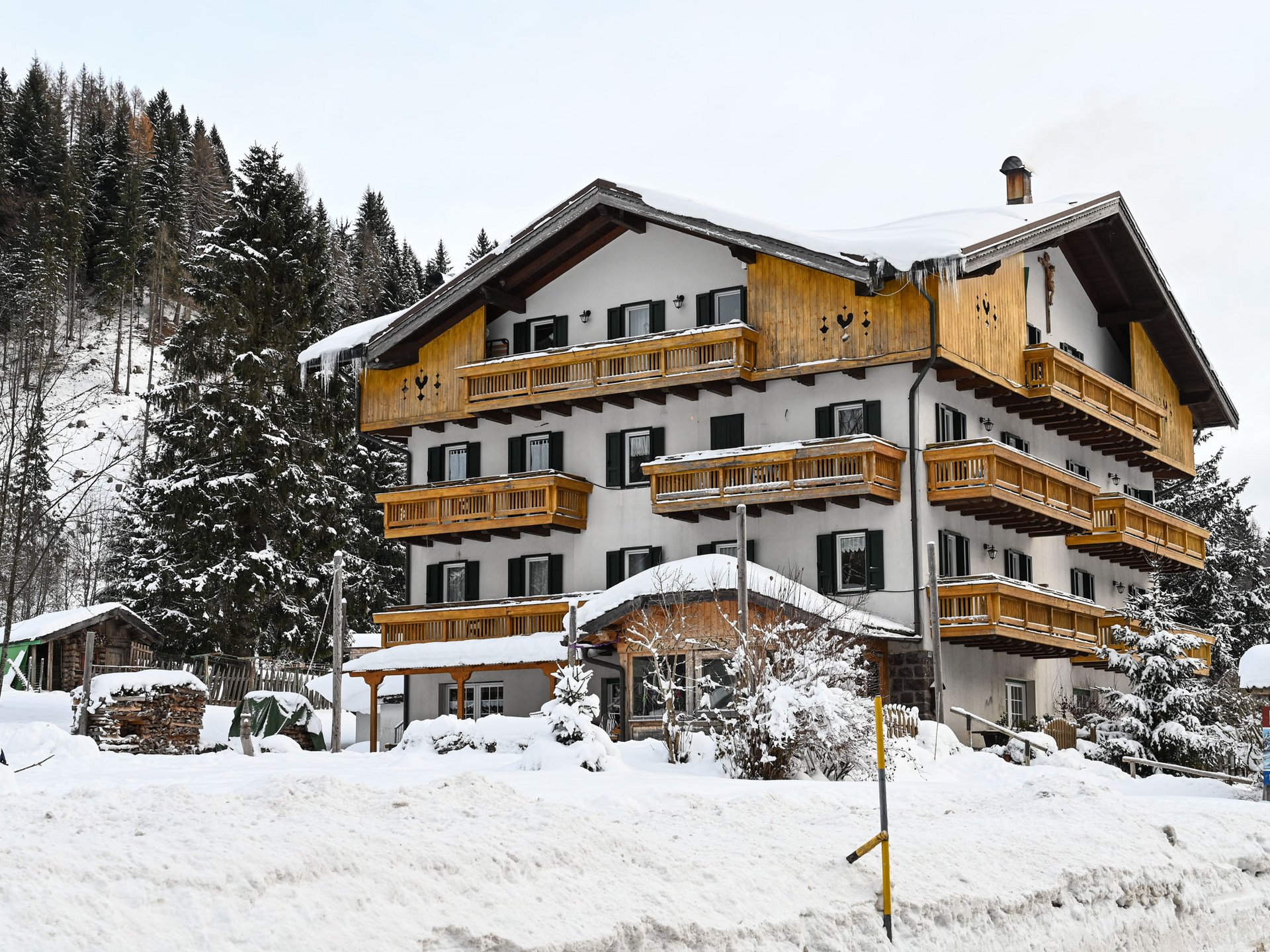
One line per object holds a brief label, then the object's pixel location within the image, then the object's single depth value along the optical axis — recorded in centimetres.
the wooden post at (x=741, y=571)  2648
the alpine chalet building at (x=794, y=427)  3481
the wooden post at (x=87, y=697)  2889
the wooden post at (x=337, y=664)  3281
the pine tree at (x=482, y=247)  9169
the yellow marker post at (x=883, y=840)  1091
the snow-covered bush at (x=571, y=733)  1969
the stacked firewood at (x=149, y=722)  2900
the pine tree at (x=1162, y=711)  3041
